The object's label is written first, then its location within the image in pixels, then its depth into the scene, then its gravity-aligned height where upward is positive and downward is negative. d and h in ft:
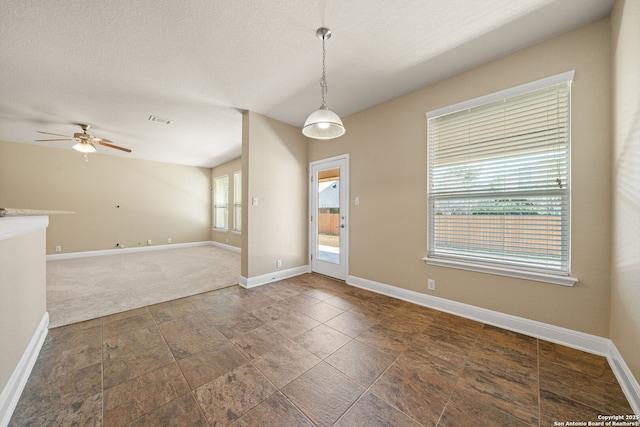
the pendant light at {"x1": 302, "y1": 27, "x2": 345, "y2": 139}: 6.50 +2.76
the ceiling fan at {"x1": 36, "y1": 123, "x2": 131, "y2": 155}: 13.20 +4.17
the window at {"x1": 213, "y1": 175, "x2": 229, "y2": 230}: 24.97 +0.99
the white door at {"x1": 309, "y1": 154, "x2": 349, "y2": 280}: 12.81 -0.22
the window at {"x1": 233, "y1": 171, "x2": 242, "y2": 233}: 22.59 +1.07
